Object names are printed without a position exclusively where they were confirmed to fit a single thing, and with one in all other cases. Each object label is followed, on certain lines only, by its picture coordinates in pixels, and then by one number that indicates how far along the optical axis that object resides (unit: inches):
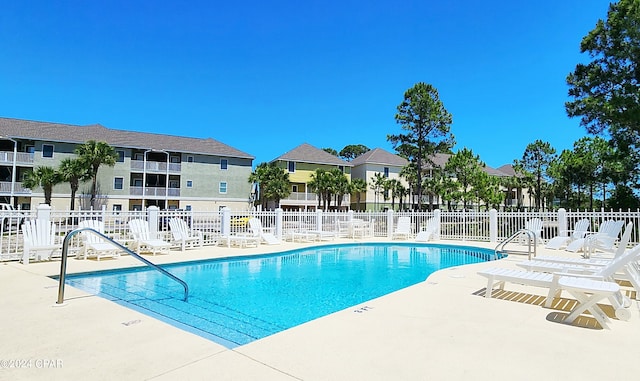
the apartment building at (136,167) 1183.6
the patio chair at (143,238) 417.1
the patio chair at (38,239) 341.4
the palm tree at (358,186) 1651.1
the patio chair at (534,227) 552.2
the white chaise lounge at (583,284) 160.9
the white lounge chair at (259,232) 552.4
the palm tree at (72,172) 1125.1
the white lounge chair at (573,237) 481.1
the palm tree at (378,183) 1713.0
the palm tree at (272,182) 1457.9
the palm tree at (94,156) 1136.2
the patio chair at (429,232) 635.5
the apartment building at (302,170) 1596.9
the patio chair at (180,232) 468.4
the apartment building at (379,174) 1734.7
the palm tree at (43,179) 1102.4
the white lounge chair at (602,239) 397.1
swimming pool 204.8
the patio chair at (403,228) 669.3
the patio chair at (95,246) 377.5
